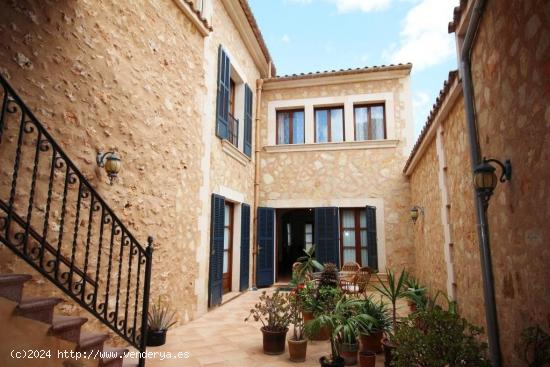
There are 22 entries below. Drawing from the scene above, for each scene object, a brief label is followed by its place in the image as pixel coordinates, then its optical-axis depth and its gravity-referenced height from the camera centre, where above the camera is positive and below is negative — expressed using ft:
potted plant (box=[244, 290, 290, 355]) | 12.01 -3.38
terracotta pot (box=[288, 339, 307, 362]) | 11.34 -3.91
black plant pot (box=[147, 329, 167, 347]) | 12.62 -3.92
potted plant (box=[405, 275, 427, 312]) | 18.23 -3.09
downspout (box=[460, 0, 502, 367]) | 8.46 +0.66
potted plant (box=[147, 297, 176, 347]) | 12.65 -3.58
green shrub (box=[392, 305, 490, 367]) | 7.19 -2.45
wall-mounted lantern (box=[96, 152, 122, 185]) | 11.27 +2.34
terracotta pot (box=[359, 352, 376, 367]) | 10.36 -3.87
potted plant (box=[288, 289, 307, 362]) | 11.35 -3.63
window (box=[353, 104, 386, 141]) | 28.32 +9.34
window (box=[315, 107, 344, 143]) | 28.96 +9.31
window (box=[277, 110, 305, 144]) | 29.58 +9.24
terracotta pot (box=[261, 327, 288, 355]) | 12.01 -3.85
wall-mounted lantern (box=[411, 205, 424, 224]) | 22.12 +1.37
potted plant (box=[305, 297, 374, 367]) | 10.23 -2.94
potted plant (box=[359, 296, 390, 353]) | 11.50 -3.32
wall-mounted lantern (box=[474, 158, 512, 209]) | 7.58 +1.28
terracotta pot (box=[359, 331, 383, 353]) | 11.51 -3.68
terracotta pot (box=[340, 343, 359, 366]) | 11.00 -3.91
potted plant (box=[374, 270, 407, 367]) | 10.31 -3.35
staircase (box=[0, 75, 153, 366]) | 6.98 -0.16
